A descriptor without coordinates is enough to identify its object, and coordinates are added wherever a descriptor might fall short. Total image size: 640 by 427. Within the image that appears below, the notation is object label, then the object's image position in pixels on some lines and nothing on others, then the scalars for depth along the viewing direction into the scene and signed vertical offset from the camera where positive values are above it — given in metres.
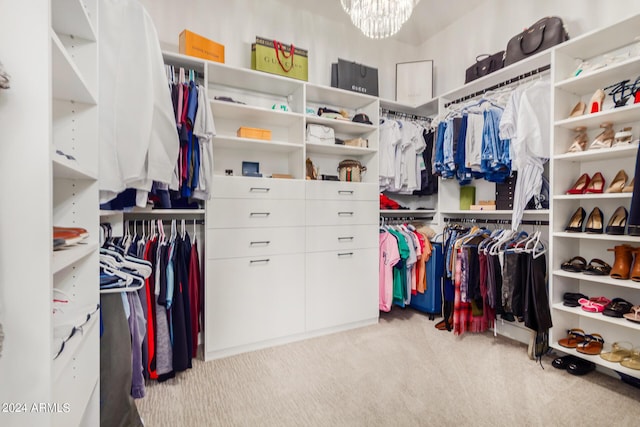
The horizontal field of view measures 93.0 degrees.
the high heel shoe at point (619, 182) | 1.91 +0.19
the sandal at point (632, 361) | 1.73 -0.87
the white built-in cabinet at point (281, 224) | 2.21 -0.10
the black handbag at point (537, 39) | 2.15 +1.29
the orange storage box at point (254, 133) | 2.40 +0.63
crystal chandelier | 1.77 +1.19
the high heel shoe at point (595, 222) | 1.99 -0.07
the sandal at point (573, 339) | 2.04 -0.87
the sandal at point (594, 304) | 1.95 -0.60
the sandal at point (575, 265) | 2.04 -0.36
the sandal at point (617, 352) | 1.83 -0.87
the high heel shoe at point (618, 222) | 1.86 -0.06
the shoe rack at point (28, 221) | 0.65 -0.02
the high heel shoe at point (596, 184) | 2.04 +0.19
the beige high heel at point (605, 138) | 1.96 +0.48
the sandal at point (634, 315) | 1.74 -0.60
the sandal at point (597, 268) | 1.94 -0.37
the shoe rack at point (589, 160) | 1.88 +0.36
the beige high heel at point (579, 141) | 2.07 +0.49
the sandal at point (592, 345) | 1.93 -0.87
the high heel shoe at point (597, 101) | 1.98 +0.73
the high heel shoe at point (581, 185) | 2.08 +0.19
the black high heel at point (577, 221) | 2.08 -0.06
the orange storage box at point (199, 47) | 2.16 +1.20
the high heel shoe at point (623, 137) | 1.86 +0.47
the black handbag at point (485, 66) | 2.59 +1.29
